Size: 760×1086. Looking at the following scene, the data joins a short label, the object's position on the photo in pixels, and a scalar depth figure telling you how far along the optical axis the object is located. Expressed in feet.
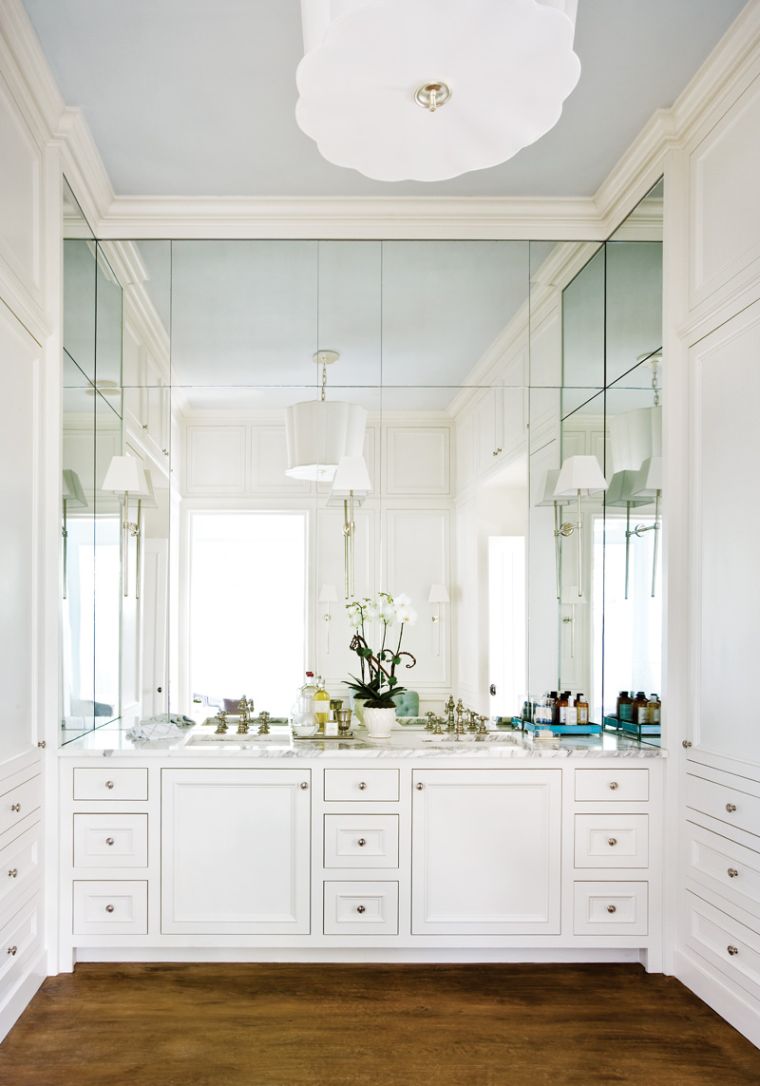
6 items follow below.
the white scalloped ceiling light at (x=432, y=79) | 5.08
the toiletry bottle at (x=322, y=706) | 10.87
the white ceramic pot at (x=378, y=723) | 10.71
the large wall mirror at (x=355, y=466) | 11.06
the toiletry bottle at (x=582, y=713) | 11.08
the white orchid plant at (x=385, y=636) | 11.06
